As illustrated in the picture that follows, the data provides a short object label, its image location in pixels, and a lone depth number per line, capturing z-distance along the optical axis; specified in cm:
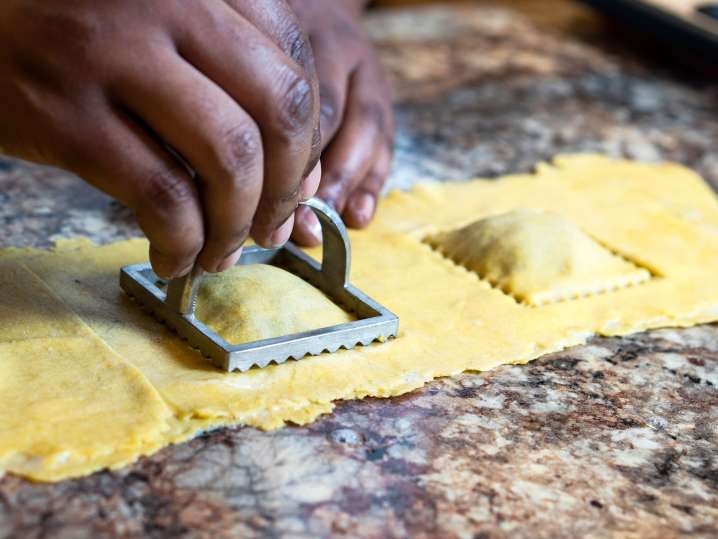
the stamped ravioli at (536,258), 50
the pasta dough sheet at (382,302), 39
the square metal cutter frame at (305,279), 42
